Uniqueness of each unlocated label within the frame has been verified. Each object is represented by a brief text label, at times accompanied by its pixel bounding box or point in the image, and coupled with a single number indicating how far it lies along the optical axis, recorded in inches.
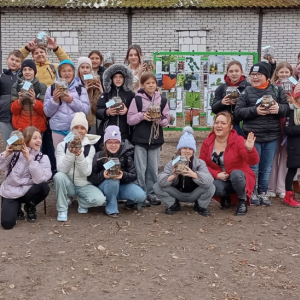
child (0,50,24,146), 241.4
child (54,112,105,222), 197.6
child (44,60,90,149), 219.3
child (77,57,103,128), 232.5
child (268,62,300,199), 230.9
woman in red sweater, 205.5
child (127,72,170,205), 216.1
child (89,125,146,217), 200.5
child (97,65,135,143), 217.6
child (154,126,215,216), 200.2
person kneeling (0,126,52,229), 187.2
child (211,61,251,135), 227.0
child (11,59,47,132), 224.4
